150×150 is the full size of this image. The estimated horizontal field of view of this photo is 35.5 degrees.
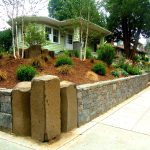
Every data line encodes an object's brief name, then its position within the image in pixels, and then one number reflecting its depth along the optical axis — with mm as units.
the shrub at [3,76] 6676
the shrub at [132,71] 12461
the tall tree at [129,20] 25125
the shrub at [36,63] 8097
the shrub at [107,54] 11227
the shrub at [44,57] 8977
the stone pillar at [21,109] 4449
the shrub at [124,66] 12719
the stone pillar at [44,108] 4168
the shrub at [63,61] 8625
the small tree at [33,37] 12242
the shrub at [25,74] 6680
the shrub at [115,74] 10033
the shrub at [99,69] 9258
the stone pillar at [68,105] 4680
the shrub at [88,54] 12791
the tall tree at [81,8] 12119
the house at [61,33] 18672
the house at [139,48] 33738
